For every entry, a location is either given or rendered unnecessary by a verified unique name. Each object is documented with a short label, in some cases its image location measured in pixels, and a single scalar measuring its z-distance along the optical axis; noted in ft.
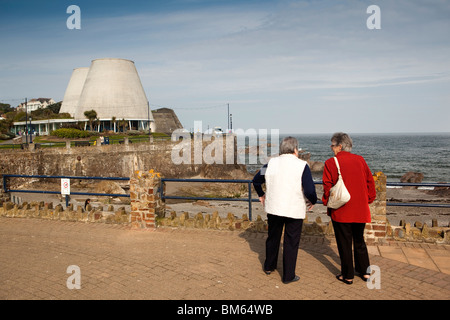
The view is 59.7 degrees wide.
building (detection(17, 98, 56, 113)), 499.18
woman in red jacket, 15.44
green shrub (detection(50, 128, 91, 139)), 140.87
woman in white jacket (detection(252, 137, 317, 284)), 15.52
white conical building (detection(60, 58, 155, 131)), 216.95
